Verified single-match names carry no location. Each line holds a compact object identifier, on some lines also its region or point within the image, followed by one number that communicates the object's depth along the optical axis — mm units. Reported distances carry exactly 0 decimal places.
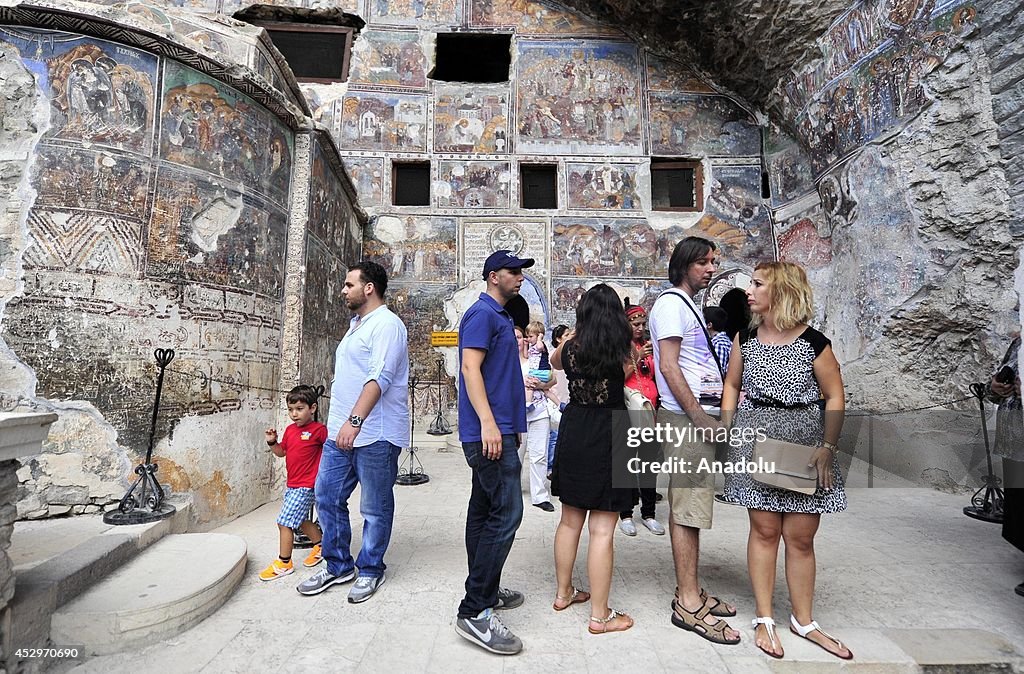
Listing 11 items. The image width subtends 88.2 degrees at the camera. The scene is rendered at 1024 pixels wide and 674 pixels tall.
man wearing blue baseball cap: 2559
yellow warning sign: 10785
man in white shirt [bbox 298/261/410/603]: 3039
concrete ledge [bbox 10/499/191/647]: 2424
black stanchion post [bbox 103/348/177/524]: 3619
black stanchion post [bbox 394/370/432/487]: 6243
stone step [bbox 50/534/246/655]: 2527
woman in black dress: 2639
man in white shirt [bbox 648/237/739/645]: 2709
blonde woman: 2471
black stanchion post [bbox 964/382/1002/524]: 4691
